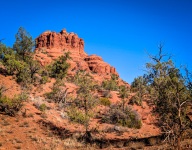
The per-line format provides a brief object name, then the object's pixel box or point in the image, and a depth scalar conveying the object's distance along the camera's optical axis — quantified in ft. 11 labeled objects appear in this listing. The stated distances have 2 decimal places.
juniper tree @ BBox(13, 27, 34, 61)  130.52
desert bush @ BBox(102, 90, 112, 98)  127.91
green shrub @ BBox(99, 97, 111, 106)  114.87
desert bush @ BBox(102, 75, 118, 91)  178.19
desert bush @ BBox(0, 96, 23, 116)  69.72
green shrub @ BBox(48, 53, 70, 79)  150.22
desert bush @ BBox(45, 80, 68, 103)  102.72
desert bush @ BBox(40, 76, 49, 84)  122.56
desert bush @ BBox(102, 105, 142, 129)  89.74
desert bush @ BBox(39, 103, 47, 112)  83.33
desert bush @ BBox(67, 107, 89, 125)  64.10
